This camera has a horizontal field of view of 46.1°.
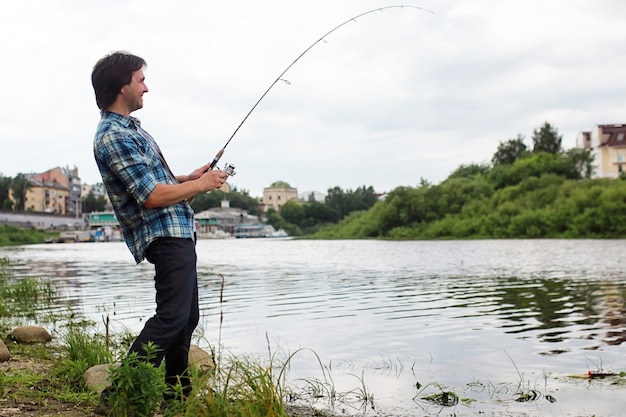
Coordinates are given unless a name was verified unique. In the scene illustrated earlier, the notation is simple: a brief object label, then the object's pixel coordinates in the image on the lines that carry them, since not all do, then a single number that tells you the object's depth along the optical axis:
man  3.72
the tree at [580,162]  66.62
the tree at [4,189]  123.69
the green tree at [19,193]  121.31
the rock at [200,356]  5.62
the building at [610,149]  81.12
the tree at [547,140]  79.69
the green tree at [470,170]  85.69
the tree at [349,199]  135.25
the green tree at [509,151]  82.69
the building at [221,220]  146.88
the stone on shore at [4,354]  5.93
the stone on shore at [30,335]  7.69
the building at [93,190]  180.71
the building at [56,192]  138.38
